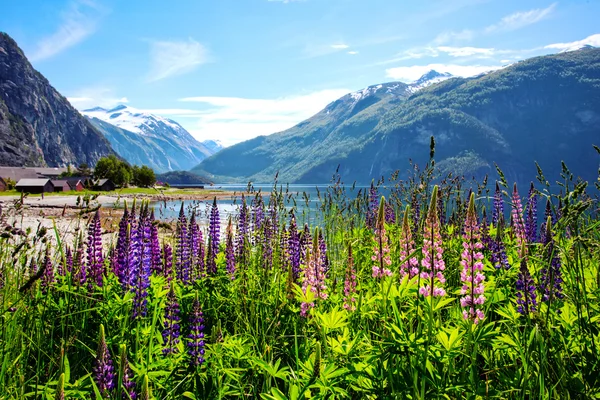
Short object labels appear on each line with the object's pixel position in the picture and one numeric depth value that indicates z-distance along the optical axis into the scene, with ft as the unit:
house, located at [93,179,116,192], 354.06
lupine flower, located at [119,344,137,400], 8.18
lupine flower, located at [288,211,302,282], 21.43
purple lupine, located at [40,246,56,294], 18.07
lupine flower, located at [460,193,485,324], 9.95
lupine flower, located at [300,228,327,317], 12.77
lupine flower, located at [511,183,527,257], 17.77
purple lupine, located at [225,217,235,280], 21.42
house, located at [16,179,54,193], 303.76
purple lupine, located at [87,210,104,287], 19.06
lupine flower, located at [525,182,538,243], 24.20
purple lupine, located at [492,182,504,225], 28.26
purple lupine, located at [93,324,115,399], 8.65
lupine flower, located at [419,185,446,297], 9.05
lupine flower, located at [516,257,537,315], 10.35
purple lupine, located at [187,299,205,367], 11.90
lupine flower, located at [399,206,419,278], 11.12
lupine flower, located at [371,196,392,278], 10.86
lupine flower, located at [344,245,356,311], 13.51
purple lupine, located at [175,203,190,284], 22.10
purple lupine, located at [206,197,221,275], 25.55
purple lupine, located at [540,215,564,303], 10.84
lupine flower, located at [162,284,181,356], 13.16
